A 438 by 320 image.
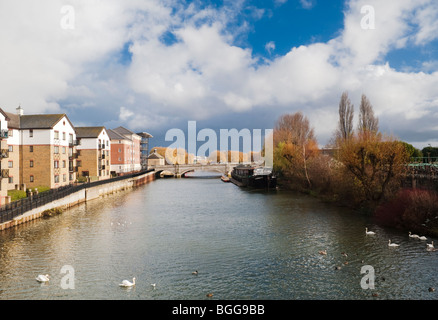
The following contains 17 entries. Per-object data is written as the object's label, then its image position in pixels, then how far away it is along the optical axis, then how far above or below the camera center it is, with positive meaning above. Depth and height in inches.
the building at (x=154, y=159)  5964.6 +55.2
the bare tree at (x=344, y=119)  2558.1 +330.9
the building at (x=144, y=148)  4473.4 +201.1
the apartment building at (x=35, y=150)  1793.8 +74.1
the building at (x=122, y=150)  3442.4 +132.9
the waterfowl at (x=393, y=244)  878.4 -228.6
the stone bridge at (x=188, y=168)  4308.6 -81.7
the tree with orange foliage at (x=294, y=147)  2446.9 +114.8
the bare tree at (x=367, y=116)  2375.6 +325.4
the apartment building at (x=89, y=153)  2640.3 +77.9
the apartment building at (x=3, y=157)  1254.9 +25.5
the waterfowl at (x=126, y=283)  645.3 -241.2
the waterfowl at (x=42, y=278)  666.8 -237.4
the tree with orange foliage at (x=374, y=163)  1339.8 -11.1
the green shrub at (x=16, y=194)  1413.6 -140.5
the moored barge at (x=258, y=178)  2706.7 -150.4
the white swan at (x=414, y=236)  942.2 -220.2
